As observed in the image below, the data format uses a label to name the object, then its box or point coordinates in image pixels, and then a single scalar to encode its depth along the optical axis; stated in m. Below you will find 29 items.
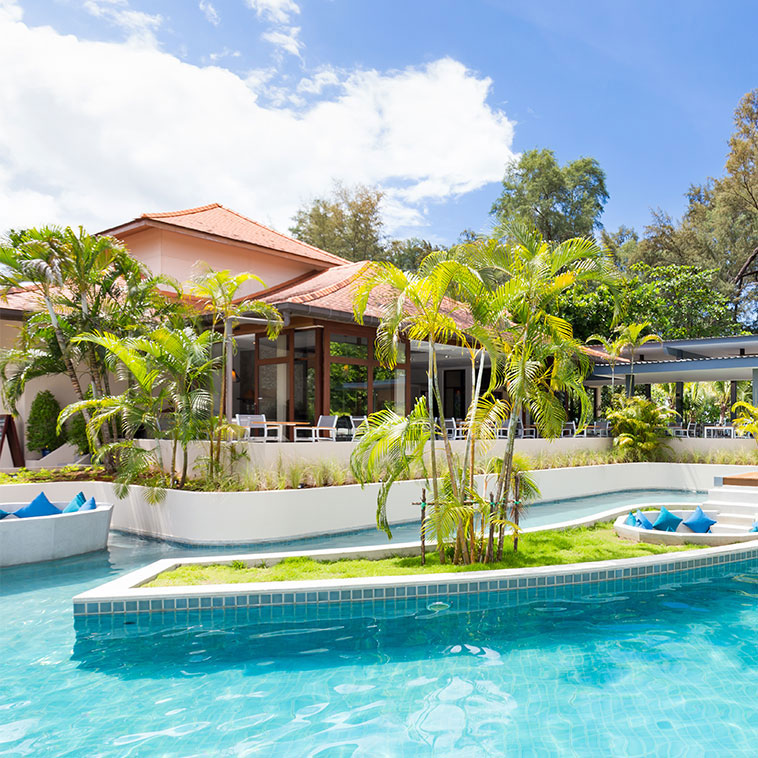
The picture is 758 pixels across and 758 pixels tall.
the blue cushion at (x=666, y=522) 9.65
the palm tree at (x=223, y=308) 10.90
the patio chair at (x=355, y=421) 15.05
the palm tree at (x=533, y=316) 7.59
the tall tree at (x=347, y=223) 37.72
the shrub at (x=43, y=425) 15.22
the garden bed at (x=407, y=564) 7.20
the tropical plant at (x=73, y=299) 11.96
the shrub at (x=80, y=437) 14.58
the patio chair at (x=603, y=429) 20.61
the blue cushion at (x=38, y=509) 8.93
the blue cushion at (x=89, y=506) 9.48
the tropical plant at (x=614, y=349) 21.08
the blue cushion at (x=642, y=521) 9.69
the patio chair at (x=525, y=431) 19.73
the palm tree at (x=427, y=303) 7.40
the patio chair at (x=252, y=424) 12.50
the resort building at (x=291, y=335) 15.55
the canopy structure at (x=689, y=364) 20.41
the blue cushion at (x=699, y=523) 9.67
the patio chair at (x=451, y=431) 17.17
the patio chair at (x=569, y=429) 21.13
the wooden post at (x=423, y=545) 7.74
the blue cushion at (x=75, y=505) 9.41
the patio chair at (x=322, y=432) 13.47
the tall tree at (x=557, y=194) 38.94
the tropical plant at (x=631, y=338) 20.50
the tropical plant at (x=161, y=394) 10.39
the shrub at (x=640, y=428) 18.61
